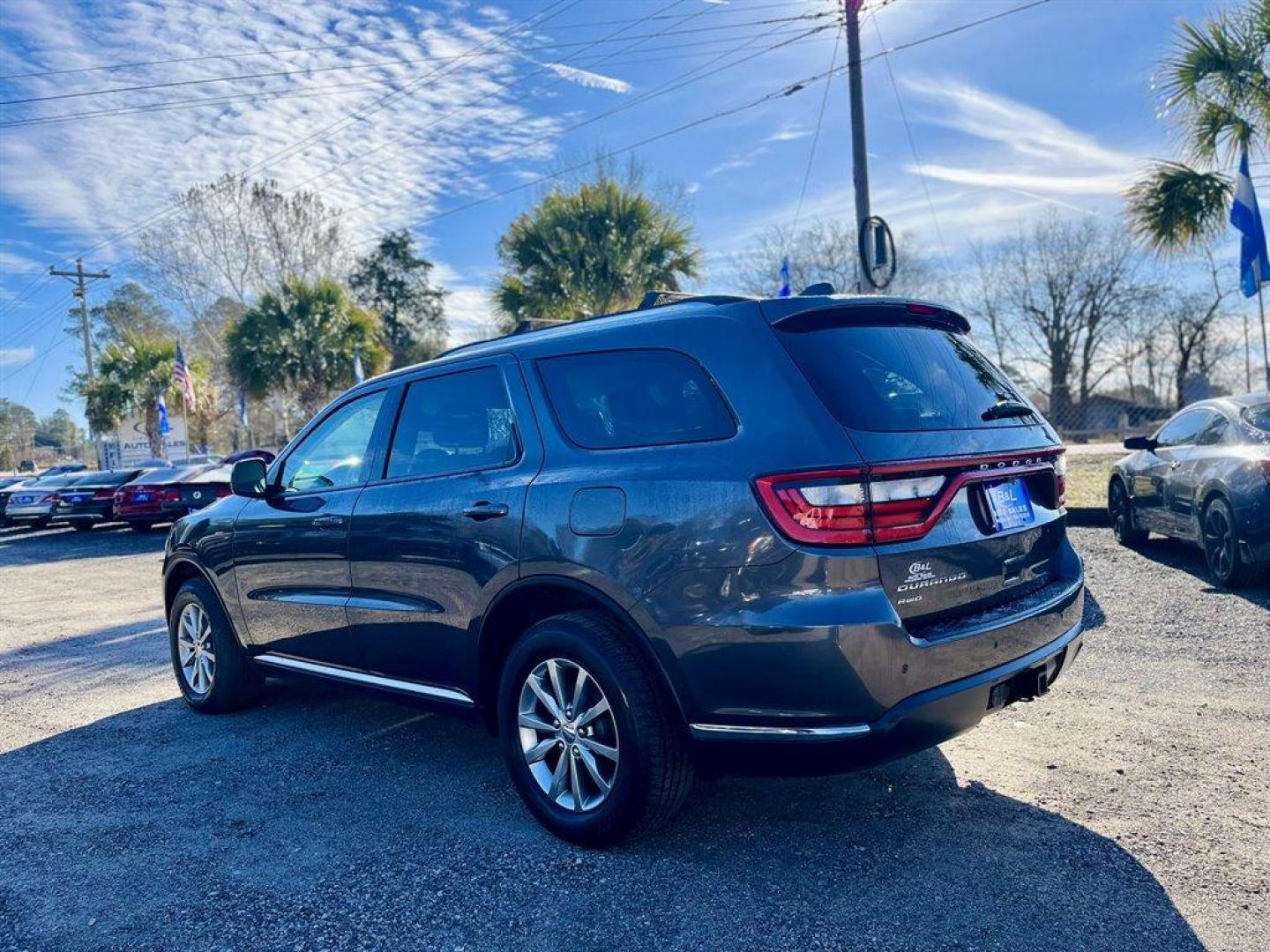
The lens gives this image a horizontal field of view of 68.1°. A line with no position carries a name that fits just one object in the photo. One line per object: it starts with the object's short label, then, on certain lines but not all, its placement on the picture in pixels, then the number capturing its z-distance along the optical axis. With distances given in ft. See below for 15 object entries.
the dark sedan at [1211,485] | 21.86
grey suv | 9.19
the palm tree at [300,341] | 87.25
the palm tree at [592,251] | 68.95
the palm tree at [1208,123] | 38.11
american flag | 100.37
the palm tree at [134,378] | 125.18
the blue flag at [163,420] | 108.88
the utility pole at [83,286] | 138.00
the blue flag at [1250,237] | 36.73
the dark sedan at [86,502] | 65.67
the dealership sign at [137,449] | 98.68
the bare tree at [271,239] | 123.95
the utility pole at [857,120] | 42.09
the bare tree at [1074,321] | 132.16
